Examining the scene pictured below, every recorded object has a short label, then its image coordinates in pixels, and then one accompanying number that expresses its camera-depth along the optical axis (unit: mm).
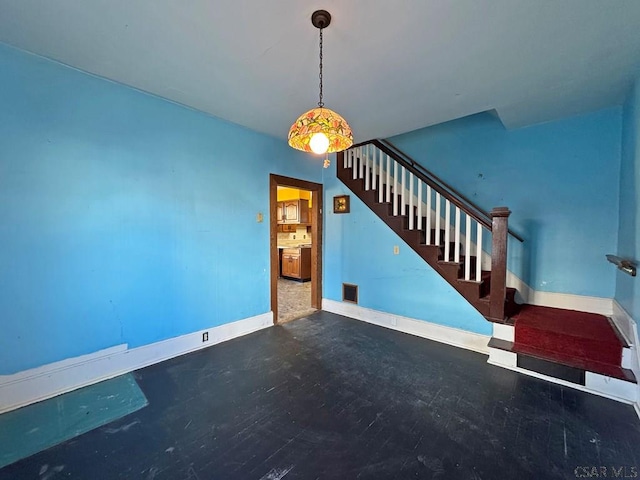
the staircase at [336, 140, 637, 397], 2248
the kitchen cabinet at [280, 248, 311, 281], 6684
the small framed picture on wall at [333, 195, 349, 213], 4125
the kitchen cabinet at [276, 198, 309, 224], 6988
